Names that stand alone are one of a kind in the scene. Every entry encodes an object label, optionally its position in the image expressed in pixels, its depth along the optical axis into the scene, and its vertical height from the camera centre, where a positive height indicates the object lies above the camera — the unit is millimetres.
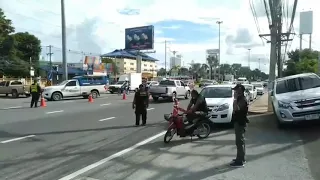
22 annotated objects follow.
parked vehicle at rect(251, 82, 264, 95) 42281 -1122
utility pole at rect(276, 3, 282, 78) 18344 +3163
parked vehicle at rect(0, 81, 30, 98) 35344 -1019
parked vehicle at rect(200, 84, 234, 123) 12398 -934
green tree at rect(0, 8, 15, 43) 58625 +9026
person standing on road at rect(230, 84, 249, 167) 7254 -852
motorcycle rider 10234 -858
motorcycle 9852 -1322
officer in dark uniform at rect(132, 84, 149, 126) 13242 -856
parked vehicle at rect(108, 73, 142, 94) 45750 -264
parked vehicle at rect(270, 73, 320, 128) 10914 -734
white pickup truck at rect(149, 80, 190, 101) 27298 -821
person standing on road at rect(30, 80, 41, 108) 21922 -815
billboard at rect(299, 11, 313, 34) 84138 +13932
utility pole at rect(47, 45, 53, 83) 81931 +6098
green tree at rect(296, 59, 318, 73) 55062 +2306
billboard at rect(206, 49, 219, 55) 117512 +9371
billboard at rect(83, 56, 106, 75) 78500 +3362
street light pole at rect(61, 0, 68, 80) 36688 +4433
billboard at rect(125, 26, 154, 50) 68250 +8096
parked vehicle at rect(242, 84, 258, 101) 29131 -1021
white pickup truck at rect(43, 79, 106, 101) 29312 -971
